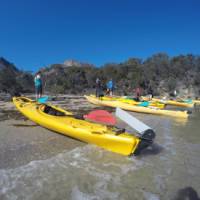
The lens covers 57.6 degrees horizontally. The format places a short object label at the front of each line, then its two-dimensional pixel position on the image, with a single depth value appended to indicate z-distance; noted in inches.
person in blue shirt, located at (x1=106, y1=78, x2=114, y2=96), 619.0
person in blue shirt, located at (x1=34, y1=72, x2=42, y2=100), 386.3
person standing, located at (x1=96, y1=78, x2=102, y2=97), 519.1
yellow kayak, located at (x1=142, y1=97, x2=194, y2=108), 534.6
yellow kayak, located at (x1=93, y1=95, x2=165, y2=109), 406.1
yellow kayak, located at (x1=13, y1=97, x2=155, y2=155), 144.4
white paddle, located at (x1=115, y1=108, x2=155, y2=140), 146.4
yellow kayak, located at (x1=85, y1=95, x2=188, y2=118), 347.3
